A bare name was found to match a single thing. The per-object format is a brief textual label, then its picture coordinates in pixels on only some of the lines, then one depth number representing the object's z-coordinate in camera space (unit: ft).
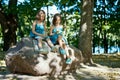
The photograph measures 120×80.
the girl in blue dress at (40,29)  17.41
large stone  16.31
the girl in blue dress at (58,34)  17.61
